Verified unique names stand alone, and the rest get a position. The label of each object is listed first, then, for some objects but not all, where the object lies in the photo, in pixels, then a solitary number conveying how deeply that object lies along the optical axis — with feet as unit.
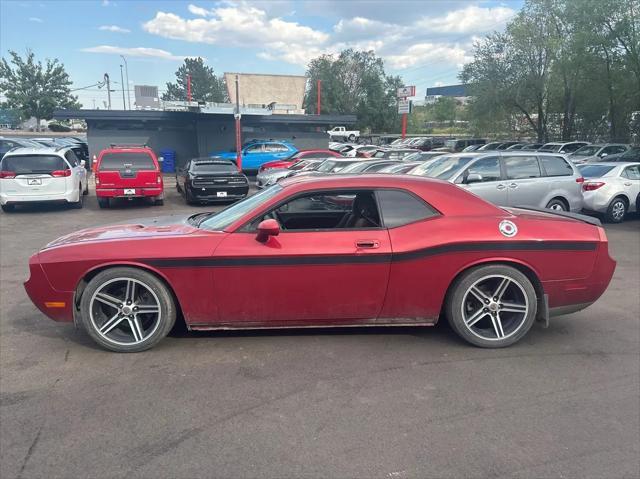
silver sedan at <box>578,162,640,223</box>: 37.04
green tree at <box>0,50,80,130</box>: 134.72
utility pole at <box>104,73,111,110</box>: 173.88
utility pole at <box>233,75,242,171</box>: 71.73
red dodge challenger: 13.29
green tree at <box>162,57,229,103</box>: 317.22
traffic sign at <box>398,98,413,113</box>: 89.81
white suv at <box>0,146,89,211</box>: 40.45
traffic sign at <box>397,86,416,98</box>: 90.61
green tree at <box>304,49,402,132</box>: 213.46
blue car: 80.89
